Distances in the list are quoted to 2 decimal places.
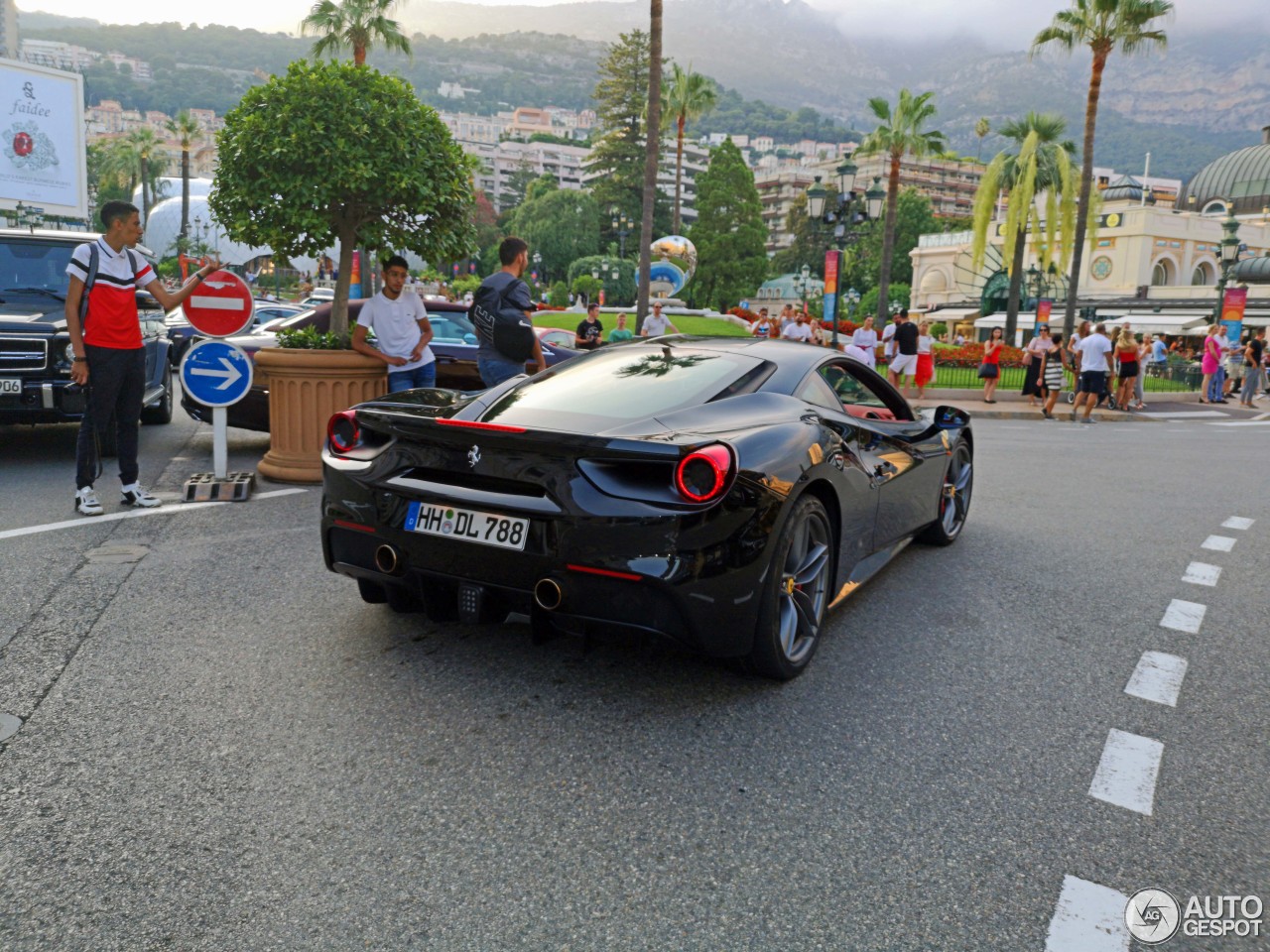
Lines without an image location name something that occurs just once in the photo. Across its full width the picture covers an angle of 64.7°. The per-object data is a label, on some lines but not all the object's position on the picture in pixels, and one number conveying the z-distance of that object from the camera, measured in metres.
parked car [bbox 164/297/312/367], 15.02
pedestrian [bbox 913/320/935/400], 19.30
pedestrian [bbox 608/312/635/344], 19.73
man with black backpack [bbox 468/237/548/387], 7.03
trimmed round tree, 7.89
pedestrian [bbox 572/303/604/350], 18.72
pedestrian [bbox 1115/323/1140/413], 19.12
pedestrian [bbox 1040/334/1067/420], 18.64
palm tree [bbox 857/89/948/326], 35.69
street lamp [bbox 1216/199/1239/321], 28.54
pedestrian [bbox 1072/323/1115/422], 17.36
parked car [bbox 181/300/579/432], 9.36
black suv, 7.54
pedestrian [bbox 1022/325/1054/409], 20.06
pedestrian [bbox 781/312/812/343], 20.22
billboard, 30.33
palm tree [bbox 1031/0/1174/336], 25.59
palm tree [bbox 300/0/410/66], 30.83
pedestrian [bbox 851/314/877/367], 18.83
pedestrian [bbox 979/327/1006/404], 20.31
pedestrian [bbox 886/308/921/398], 18.22
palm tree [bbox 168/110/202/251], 67.66
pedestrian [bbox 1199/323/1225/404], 23.70
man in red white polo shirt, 5.96
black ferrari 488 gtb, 3.25
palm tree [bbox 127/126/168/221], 83.44
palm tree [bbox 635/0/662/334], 22.14
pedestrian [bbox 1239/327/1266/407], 23.44
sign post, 7.34
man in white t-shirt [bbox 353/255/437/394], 7.46
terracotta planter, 7.68
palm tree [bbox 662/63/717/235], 65.69
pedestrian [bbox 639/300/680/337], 18.50
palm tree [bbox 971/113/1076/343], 35.94
